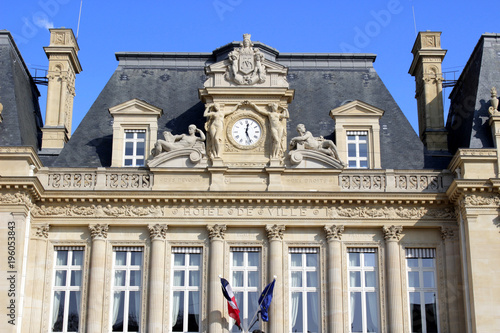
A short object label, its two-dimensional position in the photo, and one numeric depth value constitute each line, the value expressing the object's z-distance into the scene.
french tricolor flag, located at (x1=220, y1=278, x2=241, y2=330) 30.72
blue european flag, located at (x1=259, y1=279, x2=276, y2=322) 30.66
